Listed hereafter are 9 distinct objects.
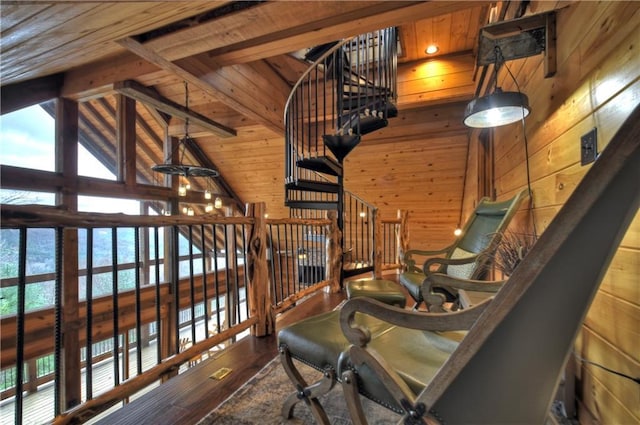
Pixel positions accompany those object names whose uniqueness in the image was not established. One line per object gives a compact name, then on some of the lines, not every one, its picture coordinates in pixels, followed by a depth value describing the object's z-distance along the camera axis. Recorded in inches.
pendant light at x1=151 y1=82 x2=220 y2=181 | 118.0
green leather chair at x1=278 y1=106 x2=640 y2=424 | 20.0
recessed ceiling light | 132.9
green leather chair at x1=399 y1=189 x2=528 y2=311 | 69.2
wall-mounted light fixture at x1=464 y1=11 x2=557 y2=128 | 60.7
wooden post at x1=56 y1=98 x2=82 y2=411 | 136.7
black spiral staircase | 126.4
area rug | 50.5
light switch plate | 45.1
